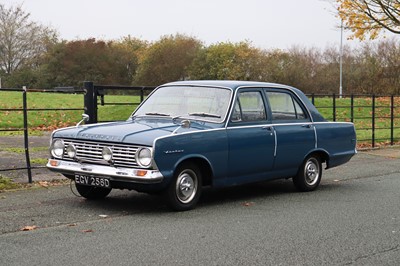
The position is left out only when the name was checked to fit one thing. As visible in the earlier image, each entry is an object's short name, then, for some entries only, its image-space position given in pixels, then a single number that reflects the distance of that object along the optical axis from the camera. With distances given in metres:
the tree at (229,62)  55.72
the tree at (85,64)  62.09
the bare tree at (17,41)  57.00
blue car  7.22
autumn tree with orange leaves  27.12
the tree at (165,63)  60.97
